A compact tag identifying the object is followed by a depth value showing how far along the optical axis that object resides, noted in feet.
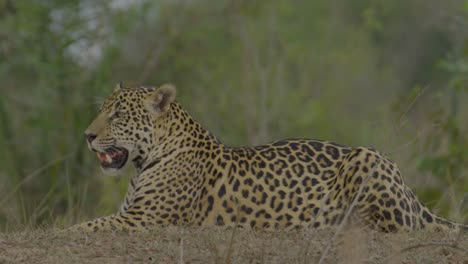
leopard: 56.13
